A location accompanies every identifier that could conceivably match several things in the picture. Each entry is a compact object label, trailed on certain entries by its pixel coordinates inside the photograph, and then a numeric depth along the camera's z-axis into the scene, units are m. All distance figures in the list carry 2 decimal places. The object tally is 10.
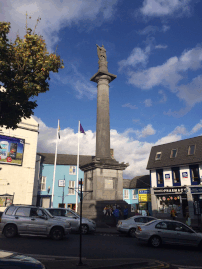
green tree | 10.15
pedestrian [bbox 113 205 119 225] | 19.83
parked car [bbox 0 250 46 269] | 3.41
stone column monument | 21.33
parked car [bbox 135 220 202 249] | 11.16
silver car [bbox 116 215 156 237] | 14.91
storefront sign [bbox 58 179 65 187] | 40.09
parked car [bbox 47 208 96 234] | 14.85
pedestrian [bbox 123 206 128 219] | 20.64
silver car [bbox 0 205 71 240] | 11.93
